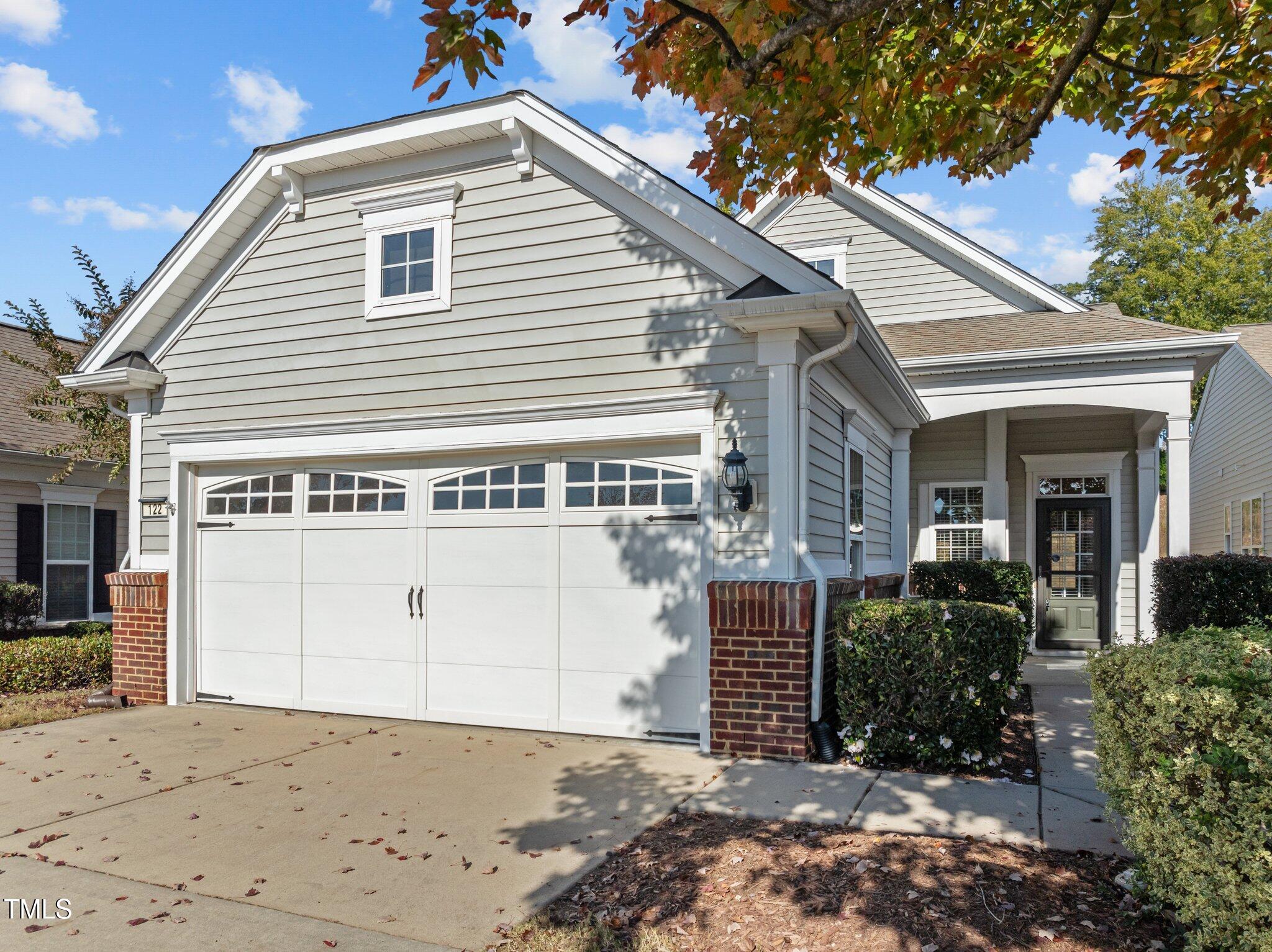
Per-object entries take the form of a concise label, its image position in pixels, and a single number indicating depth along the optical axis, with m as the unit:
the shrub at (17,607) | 12.27
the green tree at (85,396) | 12.24
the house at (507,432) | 6.80
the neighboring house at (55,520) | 13.57
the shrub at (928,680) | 6.20
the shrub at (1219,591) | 9.05
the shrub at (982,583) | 11.33
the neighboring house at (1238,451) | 16.45
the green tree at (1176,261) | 29.47
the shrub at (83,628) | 11.71
